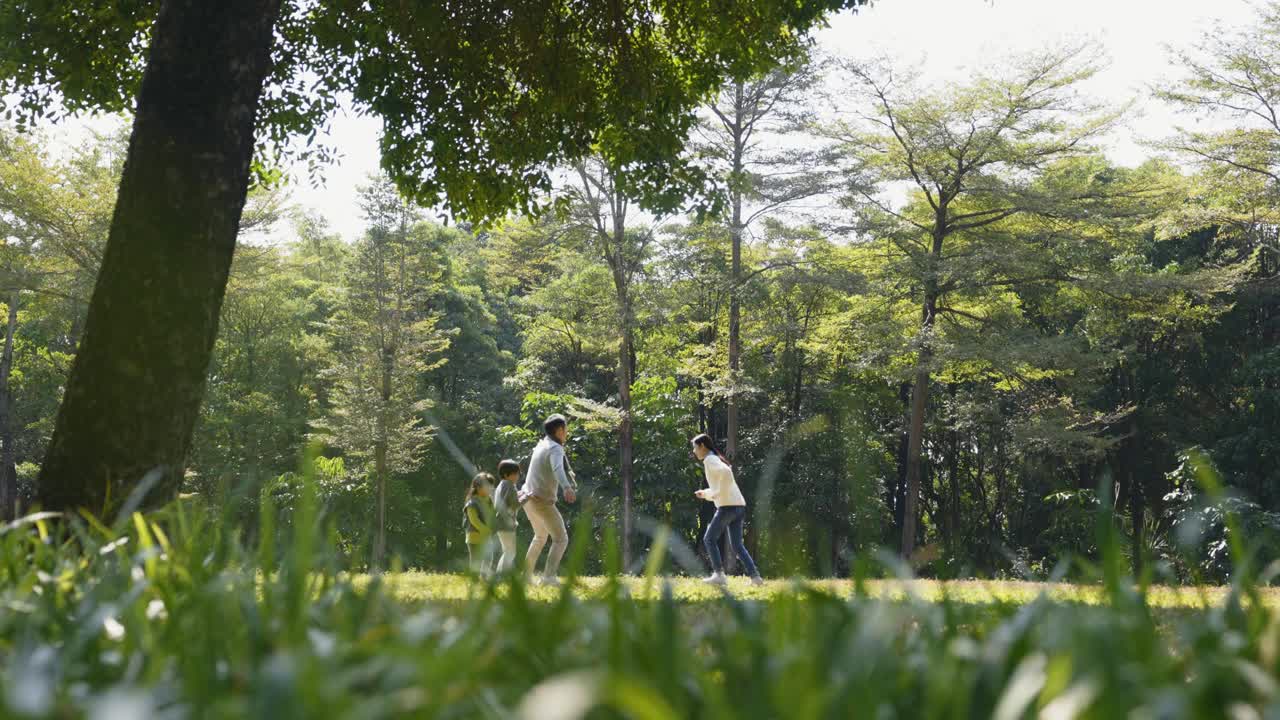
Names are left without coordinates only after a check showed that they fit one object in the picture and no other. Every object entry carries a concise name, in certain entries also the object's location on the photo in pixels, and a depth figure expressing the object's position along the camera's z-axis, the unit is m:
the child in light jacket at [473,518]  9.89
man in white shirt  10.34
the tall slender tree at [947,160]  22.70
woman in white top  11.27
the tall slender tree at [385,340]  31.41
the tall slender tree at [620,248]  27.39
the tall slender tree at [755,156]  25.83
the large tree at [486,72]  9.48
